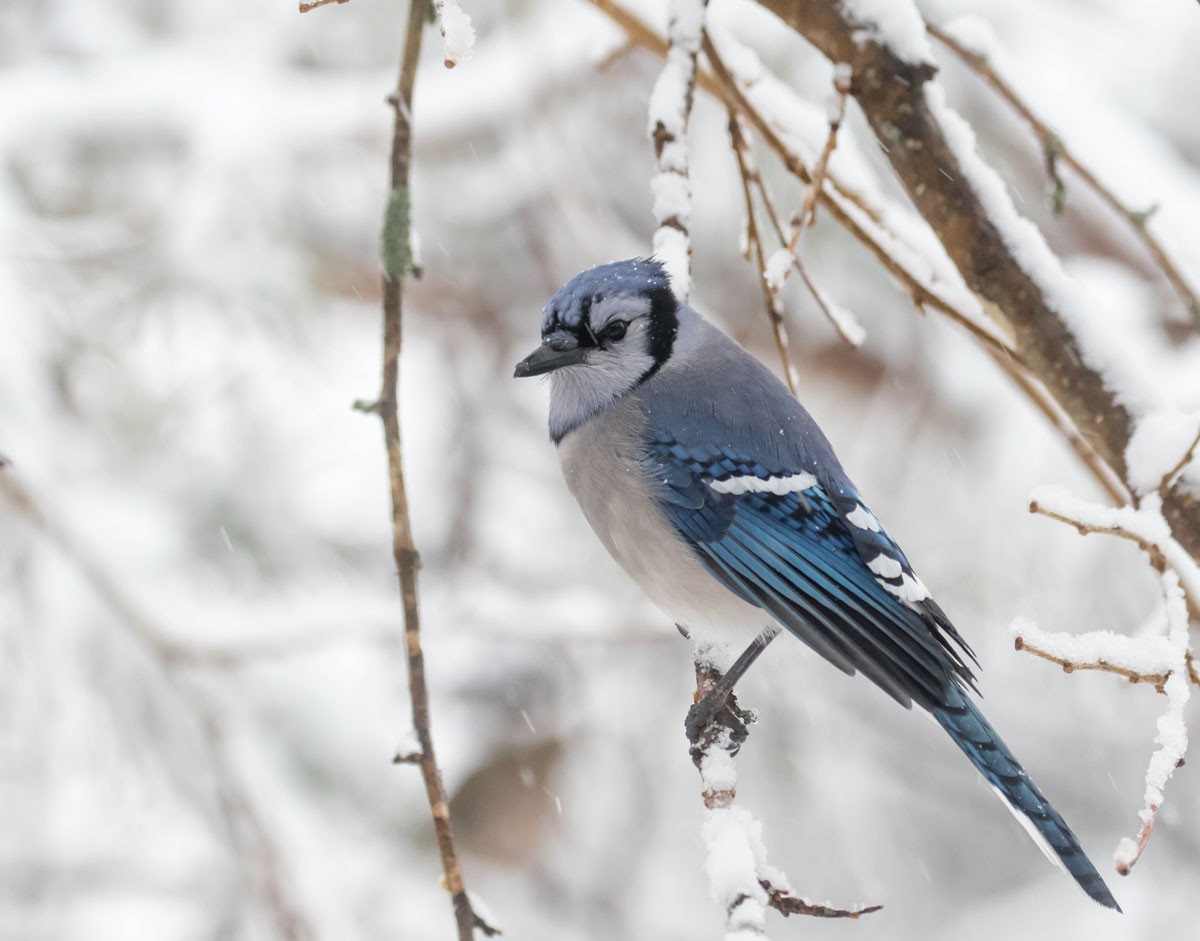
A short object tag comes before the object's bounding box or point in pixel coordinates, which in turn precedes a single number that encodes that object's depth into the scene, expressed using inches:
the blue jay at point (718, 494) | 192.9
